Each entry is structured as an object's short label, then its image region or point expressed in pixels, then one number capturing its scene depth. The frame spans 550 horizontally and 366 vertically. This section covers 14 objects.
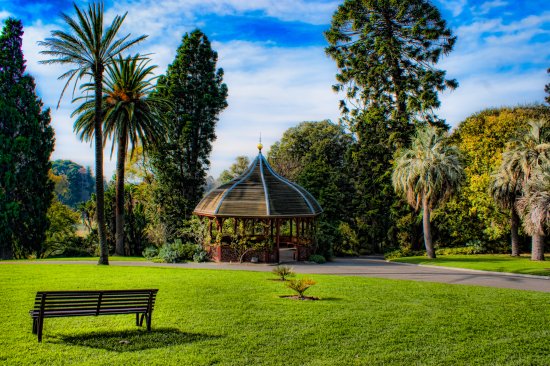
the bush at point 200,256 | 25.20
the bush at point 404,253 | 31.31
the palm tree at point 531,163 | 23.77
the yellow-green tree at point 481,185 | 29.45
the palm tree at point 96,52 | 20.84
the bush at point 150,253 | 26.92
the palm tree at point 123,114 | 29.28
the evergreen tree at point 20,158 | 31.45
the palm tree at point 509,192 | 25.86
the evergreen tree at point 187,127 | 34.91
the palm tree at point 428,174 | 25.64
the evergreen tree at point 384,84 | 34.53
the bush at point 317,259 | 25.23
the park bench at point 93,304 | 8.90
